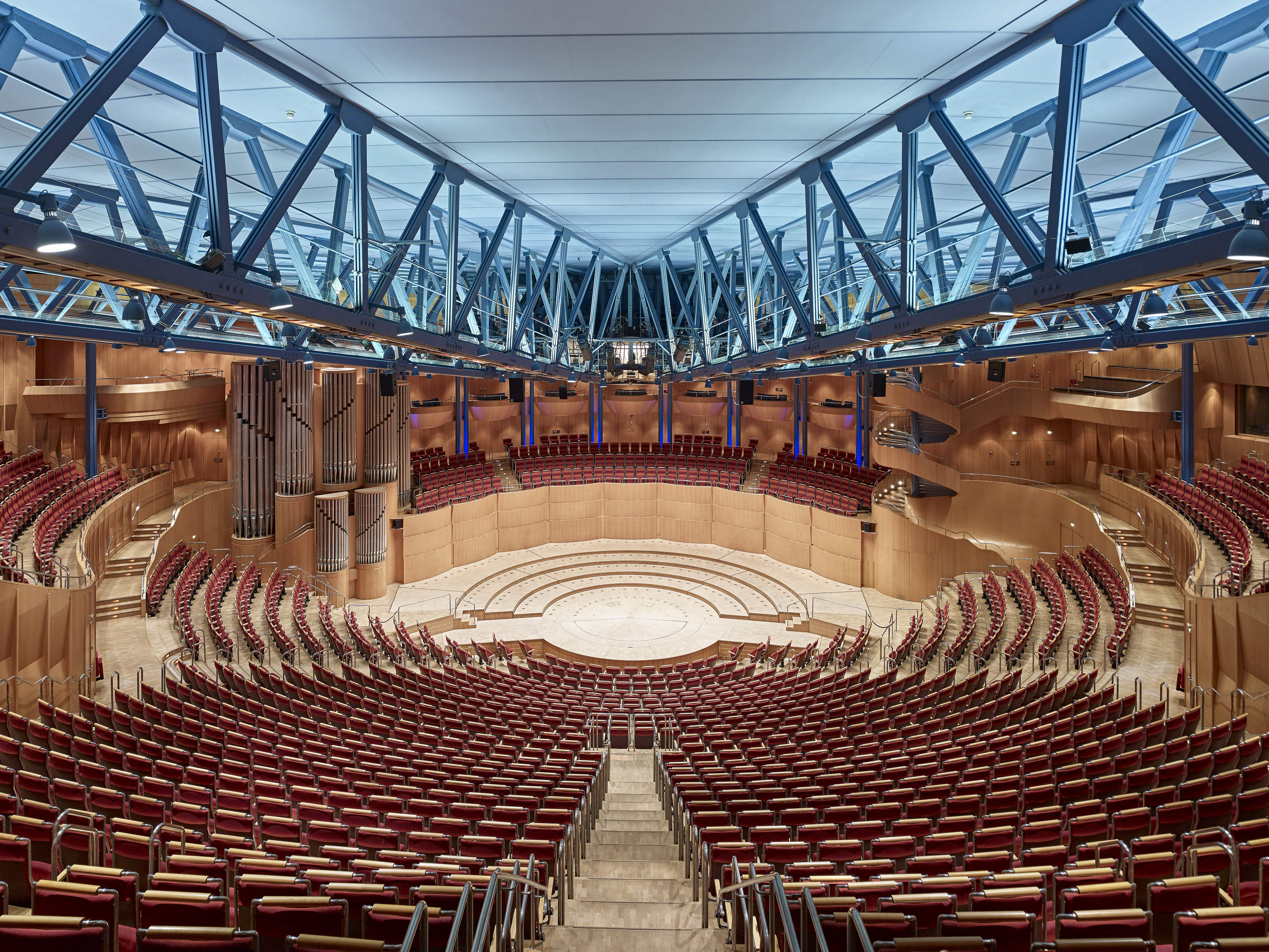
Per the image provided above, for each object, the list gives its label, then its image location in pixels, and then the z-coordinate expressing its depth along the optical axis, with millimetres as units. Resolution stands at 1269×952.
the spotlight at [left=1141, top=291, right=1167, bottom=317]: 9148
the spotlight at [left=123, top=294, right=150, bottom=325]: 9336
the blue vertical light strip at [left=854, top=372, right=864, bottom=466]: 26016
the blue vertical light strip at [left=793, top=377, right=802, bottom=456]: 28688
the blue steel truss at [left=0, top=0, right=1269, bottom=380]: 4695
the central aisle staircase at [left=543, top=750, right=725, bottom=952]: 5078
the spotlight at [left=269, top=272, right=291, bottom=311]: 6348
